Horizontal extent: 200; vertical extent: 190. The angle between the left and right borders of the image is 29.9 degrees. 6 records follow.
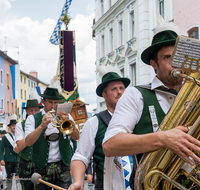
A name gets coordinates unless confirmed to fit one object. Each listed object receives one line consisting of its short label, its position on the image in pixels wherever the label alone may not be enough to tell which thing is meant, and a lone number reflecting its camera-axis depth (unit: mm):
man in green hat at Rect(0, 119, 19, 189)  11234
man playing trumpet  5668
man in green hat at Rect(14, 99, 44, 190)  6488
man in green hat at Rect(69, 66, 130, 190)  3662
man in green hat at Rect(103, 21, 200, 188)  2092
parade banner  12258
